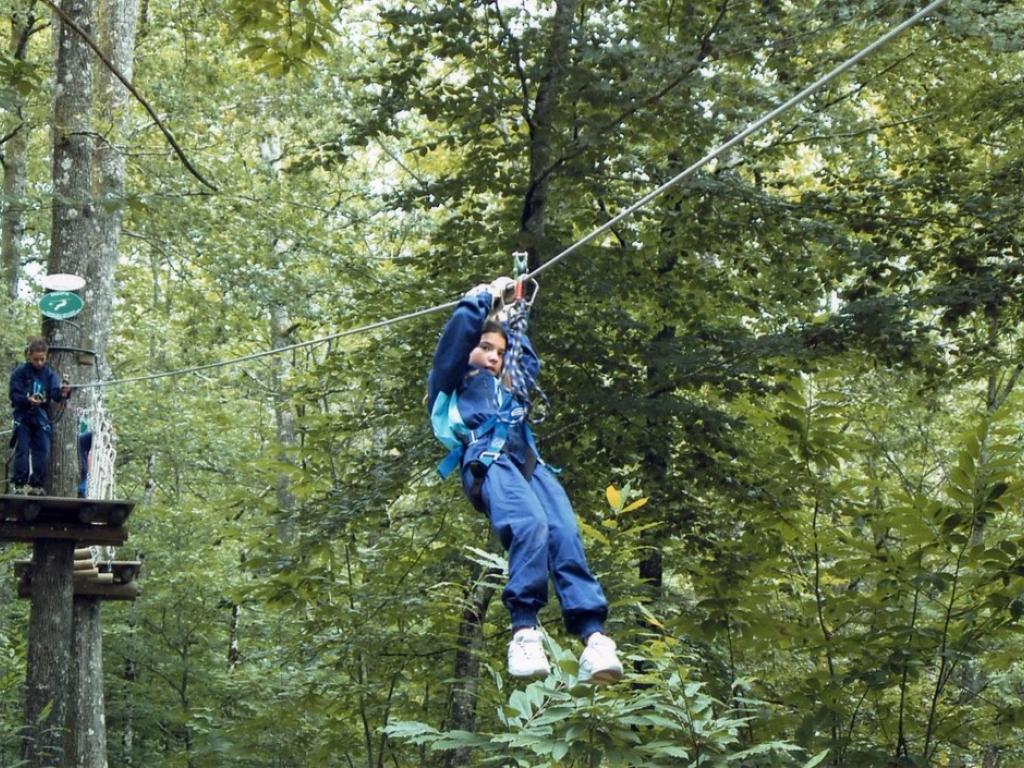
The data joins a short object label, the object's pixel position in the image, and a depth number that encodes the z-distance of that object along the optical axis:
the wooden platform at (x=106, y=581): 10.66
